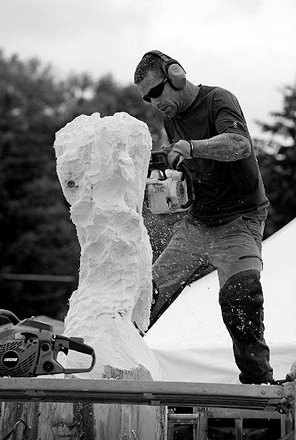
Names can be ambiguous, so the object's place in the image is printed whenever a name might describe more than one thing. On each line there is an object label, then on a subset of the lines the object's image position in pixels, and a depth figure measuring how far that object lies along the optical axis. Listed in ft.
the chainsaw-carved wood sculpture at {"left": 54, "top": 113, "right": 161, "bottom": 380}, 17.69
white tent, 25.43
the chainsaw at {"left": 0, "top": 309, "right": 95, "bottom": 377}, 13.81
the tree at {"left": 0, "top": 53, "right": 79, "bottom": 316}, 106.75
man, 19.81
